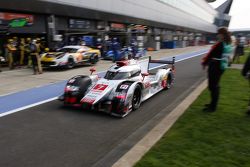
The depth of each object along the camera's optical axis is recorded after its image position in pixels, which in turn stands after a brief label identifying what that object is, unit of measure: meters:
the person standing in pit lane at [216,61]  6.48
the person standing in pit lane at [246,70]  6.17
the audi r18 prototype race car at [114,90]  6.84
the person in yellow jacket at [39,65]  14.11
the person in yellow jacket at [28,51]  16.64
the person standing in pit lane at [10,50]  15.27
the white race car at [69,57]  15.15
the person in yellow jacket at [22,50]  16.58
